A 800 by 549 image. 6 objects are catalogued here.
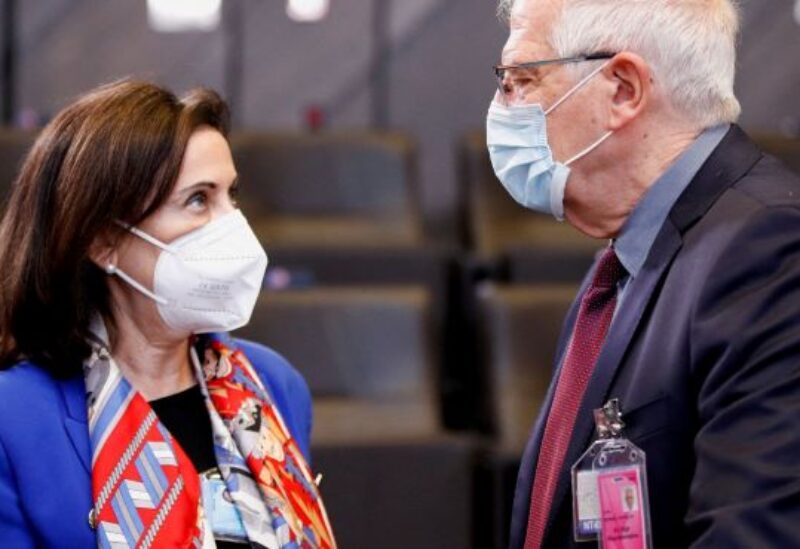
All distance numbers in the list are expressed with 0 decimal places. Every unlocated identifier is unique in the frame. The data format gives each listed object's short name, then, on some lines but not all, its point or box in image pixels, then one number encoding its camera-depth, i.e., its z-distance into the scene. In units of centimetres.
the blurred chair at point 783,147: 928
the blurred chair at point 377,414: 662
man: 292
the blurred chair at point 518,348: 733
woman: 389
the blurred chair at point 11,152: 895
